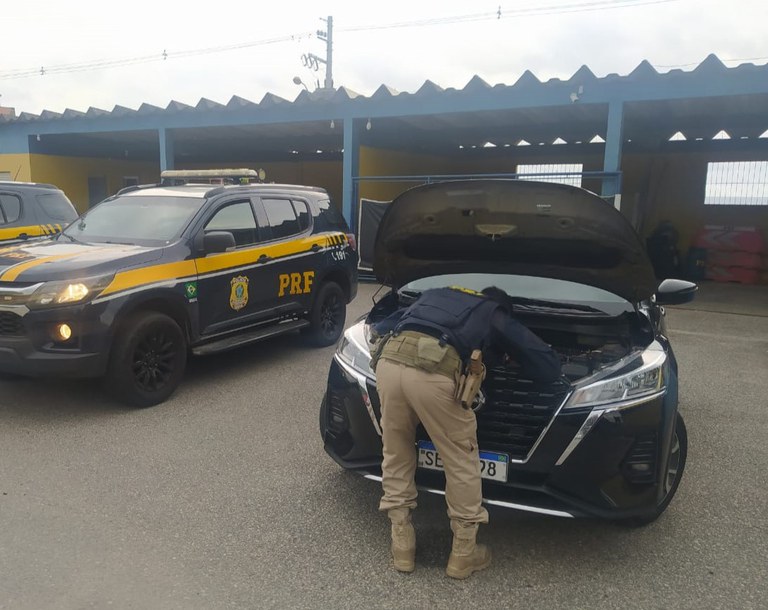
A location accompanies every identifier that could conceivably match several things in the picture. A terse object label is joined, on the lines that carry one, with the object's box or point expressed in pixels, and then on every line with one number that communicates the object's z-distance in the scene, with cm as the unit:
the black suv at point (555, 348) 292
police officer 275
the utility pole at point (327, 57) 3469
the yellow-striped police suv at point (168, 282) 467
